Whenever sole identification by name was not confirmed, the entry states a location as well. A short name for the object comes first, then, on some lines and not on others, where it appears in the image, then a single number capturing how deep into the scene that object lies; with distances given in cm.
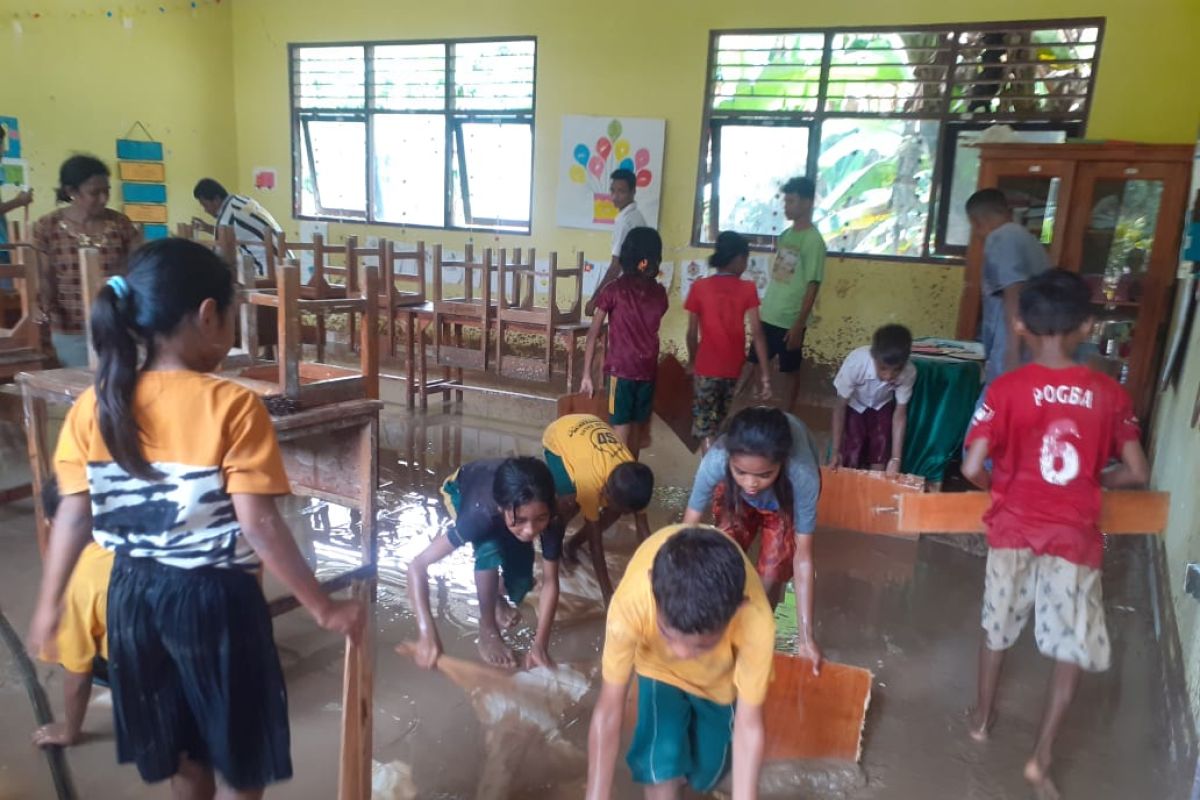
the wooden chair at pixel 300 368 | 223
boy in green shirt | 430
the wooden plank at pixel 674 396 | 464
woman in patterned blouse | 311
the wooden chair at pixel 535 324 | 482
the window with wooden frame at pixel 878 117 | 484
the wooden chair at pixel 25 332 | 282
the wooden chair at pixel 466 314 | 495
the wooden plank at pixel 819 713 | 205
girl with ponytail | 126
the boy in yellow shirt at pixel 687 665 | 136
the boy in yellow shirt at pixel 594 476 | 245
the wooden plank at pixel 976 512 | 195
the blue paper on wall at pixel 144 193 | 679
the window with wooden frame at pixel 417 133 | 646
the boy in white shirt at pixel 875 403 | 331
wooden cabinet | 427
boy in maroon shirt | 355
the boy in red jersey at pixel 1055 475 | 189
